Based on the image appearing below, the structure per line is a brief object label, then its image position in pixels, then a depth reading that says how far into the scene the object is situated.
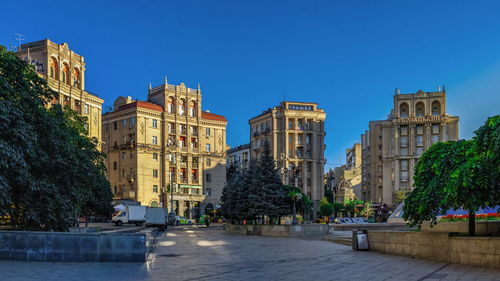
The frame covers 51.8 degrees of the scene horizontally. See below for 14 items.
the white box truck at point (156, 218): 45.59
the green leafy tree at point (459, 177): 12.44
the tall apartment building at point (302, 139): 96.75
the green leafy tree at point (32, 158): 15.16
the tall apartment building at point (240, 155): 112.88
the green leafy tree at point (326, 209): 79.56
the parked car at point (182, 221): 64.94
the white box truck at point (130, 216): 56.84
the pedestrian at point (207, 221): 57.19
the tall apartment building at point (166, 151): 78.00
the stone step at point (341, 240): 23.23
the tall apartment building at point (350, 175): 105.88
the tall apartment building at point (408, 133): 95.06
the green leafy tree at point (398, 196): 88.94
